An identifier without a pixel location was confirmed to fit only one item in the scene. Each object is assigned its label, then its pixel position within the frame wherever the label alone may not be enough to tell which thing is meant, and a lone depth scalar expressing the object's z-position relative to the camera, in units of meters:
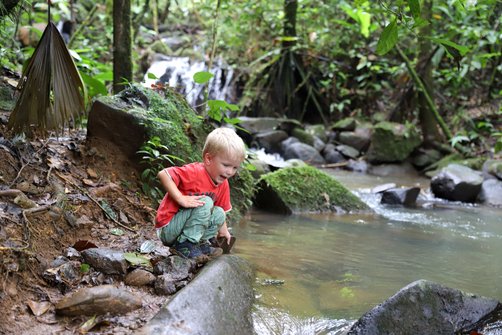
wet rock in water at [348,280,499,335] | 2.40
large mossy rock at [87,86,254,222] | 4.05
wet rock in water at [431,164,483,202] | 7.91
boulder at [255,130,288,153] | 11.19
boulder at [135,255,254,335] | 2.09
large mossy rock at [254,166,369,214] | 5.82
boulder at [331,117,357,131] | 11.98
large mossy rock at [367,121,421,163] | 10.80
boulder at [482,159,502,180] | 8.57
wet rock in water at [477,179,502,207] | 7.80
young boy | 2.87
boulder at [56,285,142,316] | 2.21
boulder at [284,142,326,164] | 10.91
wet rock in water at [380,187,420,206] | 7.30
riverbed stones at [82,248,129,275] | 2.65
